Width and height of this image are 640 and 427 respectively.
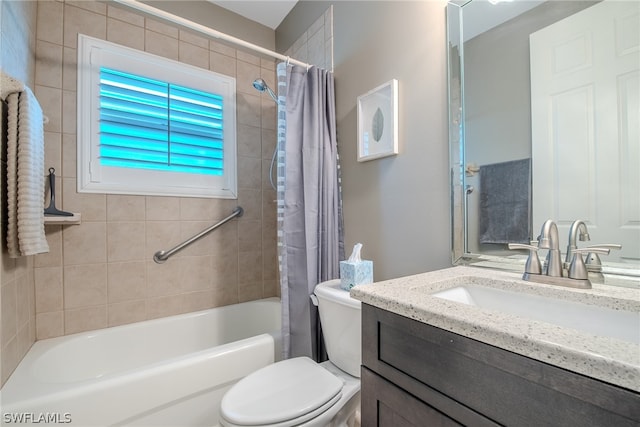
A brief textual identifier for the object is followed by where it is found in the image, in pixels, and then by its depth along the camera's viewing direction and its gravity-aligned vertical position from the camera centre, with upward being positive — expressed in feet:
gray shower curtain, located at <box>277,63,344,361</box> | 4.74 +0.19
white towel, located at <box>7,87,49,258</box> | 3.58 +0.55
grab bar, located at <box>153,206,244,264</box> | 5.91 -0.51
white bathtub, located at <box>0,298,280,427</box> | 3.24 -2.29
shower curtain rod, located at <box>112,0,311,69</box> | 3.97 +3.06
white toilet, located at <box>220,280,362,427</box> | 2.93 -2.06
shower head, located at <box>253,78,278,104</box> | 5.54 +2.66
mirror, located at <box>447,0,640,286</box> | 2.40 +0.92
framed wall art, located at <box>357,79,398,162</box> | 4.29 +1.57
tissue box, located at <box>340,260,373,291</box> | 3.91 -0.82
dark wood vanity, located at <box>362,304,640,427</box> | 1.23 -0.93
